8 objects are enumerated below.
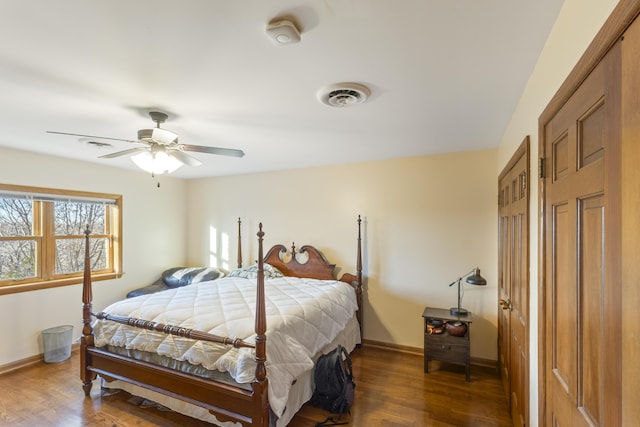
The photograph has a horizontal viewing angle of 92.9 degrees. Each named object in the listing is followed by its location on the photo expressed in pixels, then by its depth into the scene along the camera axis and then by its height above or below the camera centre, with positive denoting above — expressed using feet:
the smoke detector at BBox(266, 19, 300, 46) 4.12 +2.55
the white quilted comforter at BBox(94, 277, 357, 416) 6.75 -2.92
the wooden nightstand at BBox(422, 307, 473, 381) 9.92 -4.39
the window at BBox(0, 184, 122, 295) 10.84 -0.80
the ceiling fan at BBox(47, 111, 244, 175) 7.24 +1.64
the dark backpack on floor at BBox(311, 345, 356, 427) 8.00 -4.60
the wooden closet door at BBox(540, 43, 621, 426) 2.54 -0.44
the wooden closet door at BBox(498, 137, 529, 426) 5.75 -1.63
